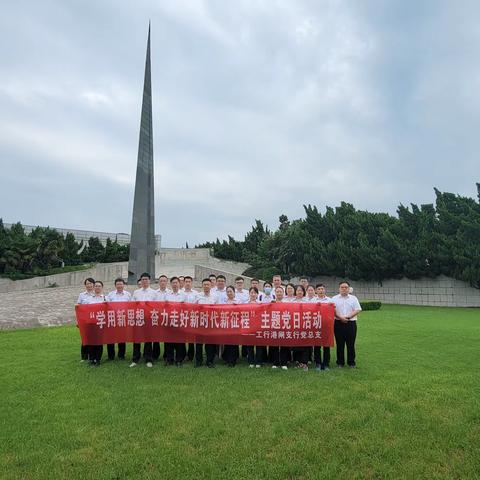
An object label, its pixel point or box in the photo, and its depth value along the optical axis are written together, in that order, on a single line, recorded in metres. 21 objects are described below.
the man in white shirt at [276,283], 7.23
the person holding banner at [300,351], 6.87
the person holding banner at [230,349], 6.89
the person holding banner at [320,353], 6.72
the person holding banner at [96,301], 7.05
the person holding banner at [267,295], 7.25
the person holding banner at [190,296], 7.20
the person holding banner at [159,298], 7.28
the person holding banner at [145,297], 7.12
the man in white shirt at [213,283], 7.40
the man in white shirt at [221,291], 7.28
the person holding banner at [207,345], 6.87
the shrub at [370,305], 20.23
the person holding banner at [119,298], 7.39
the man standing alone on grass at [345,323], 6.67
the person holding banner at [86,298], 7.30
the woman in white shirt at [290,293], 7.10
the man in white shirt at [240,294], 7.26
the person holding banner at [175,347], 7.00
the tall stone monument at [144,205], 22.66
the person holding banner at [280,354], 6.86
